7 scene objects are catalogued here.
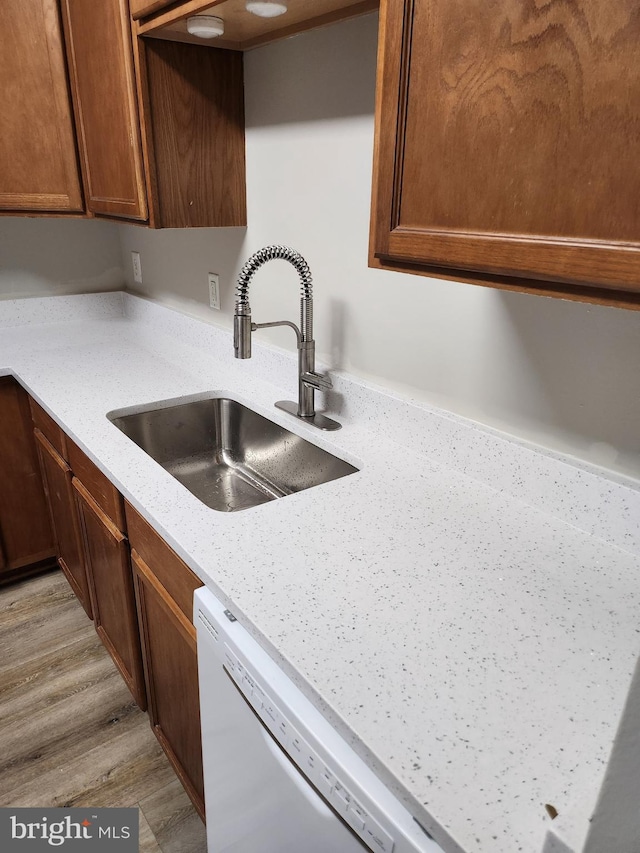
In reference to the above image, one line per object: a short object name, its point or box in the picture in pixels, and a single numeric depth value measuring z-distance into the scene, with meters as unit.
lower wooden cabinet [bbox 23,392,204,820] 1.18
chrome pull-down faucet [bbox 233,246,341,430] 1.33
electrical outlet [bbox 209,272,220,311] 1.97
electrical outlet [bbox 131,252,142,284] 2.45
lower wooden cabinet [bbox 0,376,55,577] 1.95
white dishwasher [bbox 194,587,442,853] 0.64
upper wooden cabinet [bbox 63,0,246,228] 1.47
